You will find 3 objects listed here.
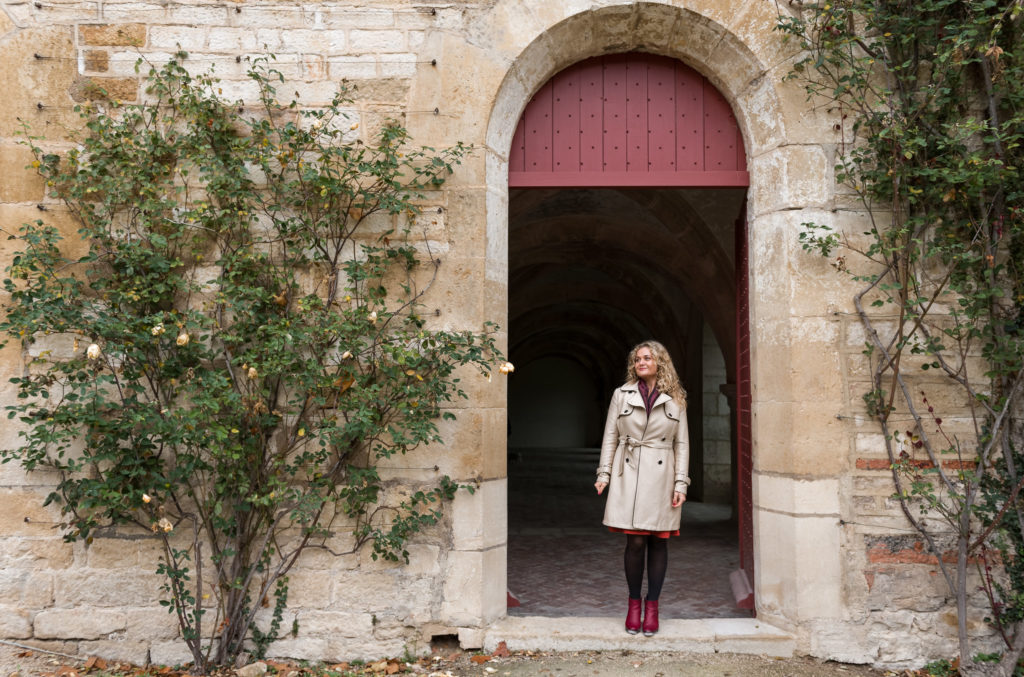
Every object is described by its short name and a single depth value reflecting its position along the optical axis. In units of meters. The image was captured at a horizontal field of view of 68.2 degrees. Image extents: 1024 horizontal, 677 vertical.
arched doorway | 4.22
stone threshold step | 3.71
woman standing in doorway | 3.68
